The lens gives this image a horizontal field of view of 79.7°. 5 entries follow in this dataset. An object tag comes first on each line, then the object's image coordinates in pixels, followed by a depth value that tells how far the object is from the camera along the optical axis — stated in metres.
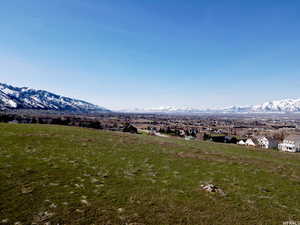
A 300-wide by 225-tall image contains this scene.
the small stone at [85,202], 8.40
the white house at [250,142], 89.35
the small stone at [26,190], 8.97
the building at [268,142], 89.69
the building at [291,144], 77.06
